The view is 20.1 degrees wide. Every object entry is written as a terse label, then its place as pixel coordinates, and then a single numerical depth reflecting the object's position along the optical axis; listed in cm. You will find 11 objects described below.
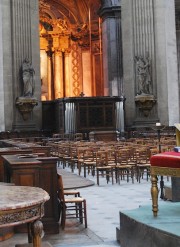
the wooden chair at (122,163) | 1316
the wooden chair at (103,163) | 1303
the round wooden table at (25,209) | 346
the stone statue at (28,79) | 2583
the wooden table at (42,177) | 674
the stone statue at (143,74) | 2702
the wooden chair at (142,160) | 1326
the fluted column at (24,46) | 2616
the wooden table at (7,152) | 925
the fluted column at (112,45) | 3631
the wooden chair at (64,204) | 718
